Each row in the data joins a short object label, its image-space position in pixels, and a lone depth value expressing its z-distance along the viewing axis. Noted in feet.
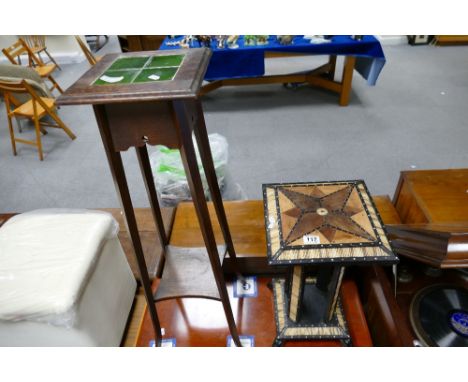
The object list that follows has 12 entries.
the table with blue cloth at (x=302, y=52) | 9.36
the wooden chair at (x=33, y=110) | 8.67
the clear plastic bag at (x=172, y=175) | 5.98
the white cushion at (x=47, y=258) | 2.88
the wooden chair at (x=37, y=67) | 11.44
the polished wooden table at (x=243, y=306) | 3.99
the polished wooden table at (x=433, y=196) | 4.08
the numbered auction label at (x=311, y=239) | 2.81
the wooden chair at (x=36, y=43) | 13.76
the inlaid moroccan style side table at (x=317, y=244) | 2.72
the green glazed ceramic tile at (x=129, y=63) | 2.69
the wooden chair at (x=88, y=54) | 11.37
